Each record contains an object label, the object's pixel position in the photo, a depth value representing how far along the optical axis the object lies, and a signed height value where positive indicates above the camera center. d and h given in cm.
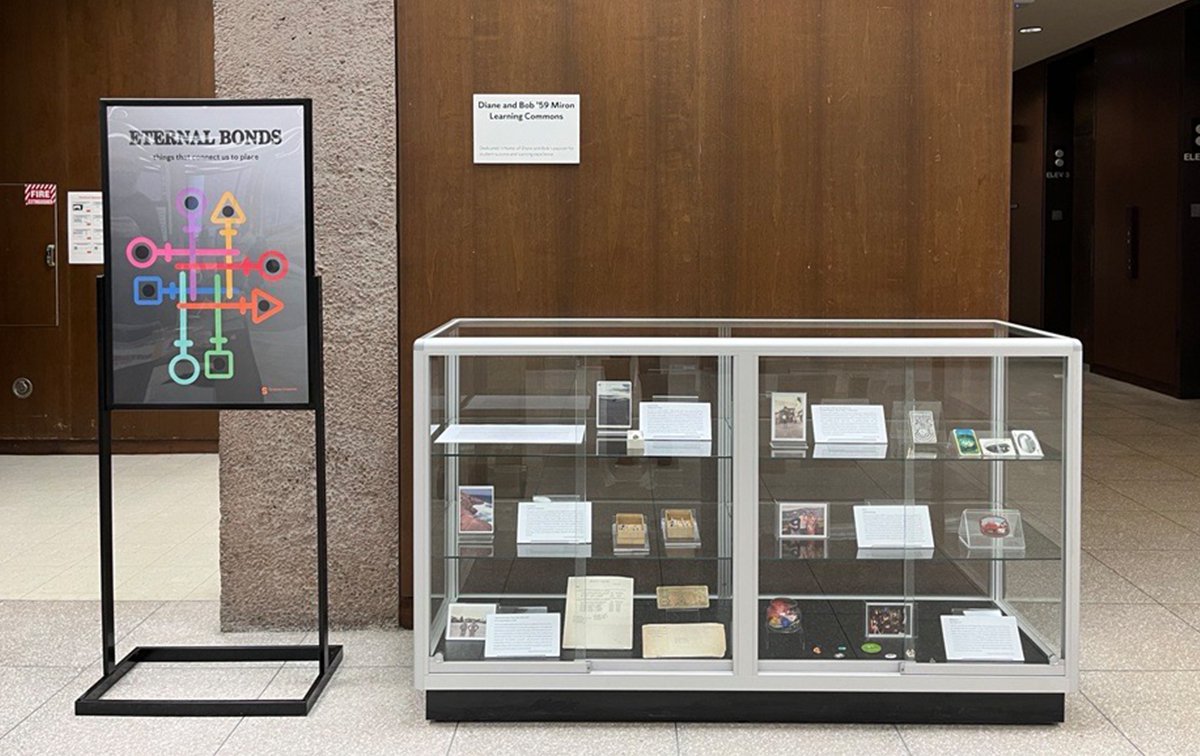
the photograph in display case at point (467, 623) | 380 -94
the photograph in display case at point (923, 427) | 378 -41
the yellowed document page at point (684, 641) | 376 -98
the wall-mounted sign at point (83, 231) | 849 +27
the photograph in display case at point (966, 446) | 382 -46
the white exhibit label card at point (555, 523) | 383 -67
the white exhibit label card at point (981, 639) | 373 -97
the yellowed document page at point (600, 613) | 378 -91
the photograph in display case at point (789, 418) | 374 -38
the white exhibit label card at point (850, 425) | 379 -40
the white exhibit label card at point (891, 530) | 383 -69
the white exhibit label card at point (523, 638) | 376 -97
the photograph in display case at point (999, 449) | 382 -47
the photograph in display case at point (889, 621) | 384 -94
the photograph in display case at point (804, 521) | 381 -66
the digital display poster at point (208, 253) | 390 +6
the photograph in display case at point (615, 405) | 375 -35
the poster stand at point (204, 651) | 380 -113
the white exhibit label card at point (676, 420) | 376 -39
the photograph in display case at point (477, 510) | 380 -64
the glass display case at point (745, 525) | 369 -68
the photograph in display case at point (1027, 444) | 378 -46
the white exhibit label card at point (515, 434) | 378 -43
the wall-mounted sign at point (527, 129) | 446 +46
